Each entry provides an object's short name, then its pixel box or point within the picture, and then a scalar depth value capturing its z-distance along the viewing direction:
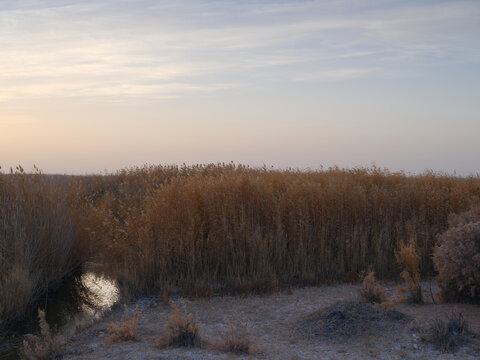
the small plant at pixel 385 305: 5.99
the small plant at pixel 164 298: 7.45
